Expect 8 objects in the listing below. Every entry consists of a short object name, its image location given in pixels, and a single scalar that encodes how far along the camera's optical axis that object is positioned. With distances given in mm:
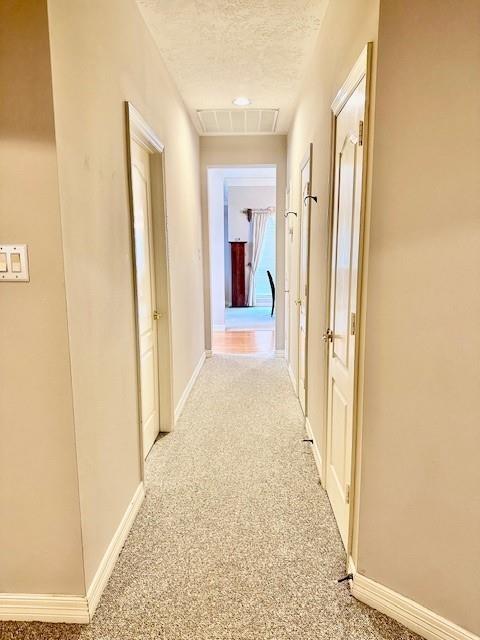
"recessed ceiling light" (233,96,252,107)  3910
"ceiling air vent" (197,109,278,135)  4273
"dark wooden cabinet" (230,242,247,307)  10242
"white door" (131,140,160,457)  2682
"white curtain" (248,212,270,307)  10109
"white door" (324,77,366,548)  1724
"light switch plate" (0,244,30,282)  1393
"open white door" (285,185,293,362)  4750
